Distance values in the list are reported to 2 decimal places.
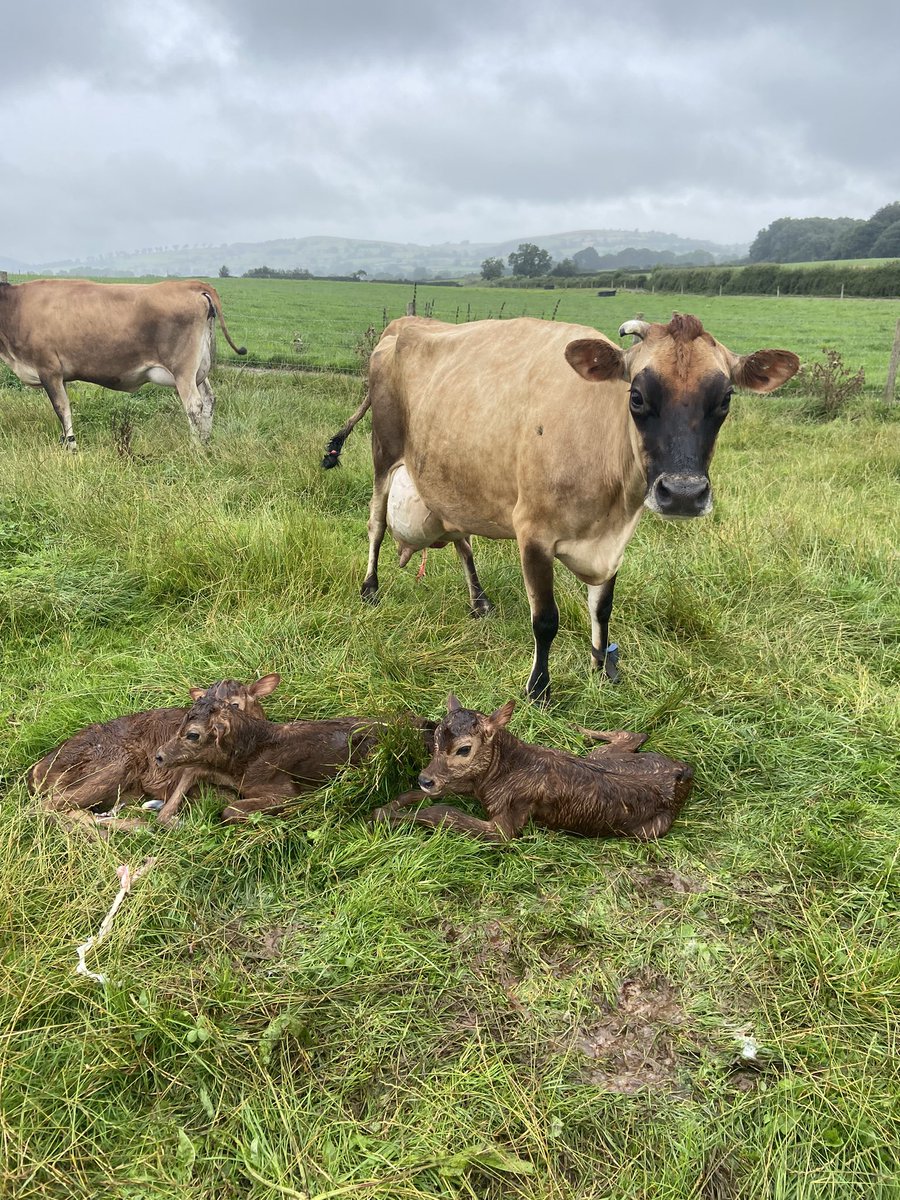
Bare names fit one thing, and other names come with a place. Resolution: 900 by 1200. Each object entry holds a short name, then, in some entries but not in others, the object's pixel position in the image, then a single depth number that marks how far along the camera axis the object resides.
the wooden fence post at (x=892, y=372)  14.74
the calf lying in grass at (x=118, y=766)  3.32
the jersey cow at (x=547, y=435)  3.38
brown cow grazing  10.06
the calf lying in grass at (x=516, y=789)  3.19
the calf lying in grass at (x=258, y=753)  3.22
